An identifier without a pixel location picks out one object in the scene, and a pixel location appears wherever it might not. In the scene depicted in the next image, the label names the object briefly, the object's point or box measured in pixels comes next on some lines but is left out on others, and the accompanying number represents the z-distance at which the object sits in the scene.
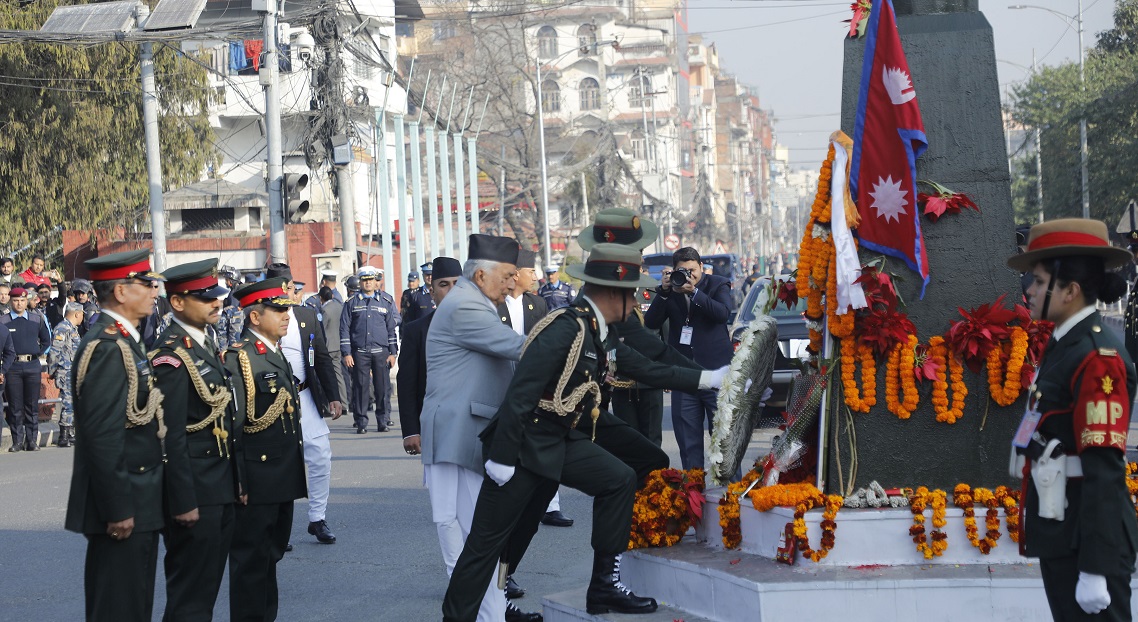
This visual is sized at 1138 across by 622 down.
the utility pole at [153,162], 21.56
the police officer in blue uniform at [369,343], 17.81
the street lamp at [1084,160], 40.25
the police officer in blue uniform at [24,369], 16.50
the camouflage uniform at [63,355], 16.73
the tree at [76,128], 26.06
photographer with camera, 10.38
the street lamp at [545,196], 41.88
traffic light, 20.14
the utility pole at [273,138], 20.30
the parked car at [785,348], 14.66
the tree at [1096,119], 35.47
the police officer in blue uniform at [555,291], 22.45
